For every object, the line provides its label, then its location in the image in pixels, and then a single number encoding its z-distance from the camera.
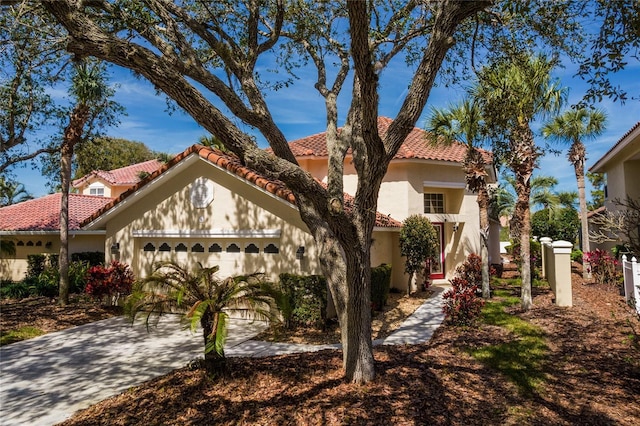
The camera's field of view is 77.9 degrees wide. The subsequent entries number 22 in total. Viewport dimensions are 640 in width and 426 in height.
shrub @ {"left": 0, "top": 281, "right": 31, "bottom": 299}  16.02
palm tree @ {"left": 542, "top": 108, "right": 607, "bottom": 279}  18.36
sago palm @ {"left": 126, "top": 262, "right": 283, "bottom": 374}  6.66
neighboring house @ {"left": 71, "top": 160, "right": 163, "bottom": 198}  31.73
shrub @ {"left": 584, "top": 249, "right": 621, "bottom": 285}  15.12
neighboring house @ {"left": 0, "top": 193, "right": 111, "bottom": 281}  19.59
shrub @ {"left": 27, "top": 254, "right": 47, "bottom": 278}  19.58
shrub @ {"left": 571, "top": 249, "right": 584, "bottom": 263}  25.91
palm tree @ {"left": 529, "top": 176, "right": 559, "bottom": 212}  29.22
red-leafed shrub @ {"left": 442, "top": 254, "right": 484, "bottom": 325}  10.37
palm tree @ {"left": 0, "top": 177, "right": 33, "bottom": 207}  37.27
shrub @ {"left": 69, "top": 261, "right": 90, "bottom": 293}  16.53
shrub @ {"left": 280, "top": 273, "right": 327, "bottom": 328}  10.30
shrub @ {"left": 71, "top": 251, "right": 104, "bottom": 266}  19.52
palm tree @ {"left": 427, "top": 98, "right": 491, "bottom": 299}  13.91
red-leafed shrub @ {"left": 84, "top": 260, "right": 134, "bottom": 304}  12.36
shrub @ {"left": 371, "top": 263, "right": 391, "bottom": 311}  11.89
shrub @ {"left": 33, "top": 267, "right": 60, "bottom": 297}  16.16
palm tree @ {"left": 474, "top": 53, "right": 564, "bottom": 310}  11.09
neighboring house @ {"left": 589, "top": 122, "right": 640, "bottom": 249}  15.08
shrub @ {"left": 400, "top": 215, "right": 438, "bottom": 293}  14.38
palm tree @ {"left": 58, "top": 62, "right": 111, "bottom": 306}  13.05
